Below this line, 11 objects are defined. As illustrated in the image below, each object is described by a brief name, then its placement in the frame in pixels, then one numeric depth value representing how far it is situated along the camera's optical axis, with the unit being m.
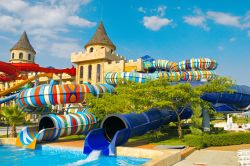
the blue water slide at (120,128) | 18.33
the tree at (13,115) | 23.98
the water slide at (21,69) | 38.97
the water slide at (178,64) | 41.50
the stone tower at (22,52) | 67.75
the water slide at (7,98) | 37.03
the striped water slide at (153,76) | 35.31
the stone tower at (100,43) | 49.97
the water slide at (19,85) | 45.41
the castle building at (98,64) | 42.58
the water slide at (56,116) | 21.80
